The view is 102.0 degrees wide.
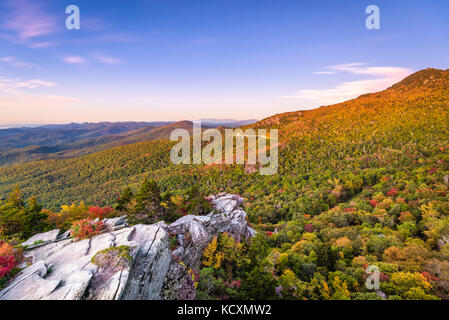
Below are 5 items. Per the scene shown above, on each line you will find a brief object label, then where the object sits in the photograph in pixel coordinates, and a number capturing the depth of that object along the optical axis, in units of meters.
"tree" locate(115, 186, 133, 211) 29.44
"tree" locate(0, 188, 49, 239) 22.67
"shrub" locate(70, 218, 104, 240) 17.44
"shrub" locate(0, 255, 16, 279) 12.24
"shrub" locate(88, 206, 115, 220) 26.69
